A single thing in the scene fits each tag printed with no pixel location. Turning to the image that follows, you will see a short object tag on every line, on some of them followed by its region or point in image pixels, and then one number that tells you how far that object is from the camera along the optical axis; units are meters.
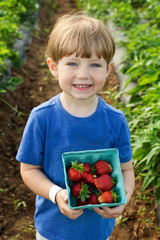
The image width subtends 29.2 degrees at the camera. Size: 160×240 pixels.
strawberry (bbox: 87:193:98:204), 1.54
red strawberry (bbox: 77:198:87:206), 1.53
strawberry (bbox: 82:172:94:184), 1.58
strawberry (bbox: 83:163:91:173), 1.59
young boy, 1.57
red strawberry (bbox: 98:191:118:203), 1.51
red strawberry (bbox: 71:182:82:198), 1.53
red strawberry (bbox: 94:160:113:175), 1.62
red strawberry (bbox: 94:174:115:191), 1.55
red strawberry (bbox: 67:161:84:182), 1.54
